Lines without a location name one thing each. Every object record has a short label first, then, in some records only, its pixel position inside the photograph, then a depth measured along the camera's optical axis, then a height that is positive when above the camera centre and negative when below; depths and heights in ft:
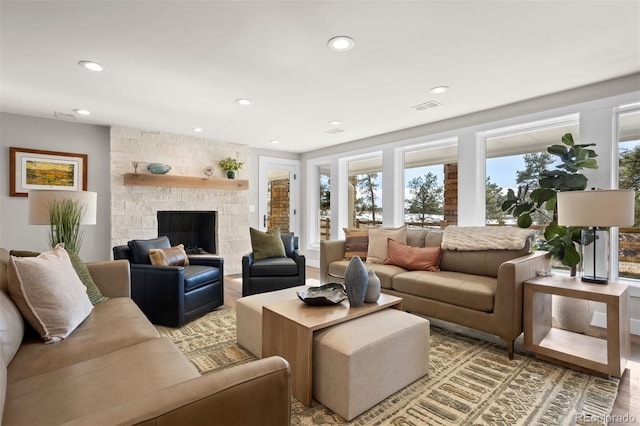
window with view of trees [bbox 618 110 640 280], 9.68 +1.08
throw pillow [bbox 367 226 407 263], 12.32 -1.10
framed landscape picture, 12.69 +1.71
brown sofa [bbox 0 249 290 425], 2.64 -2.01
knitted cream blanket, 9.66 -0.81
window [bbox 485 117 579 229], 11.46 +1.94
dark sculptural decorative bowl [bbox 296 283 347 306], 7.08 -1.89
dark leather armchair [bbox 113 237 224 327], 9.66 -2.34
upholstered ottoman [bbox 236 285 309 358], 7.78 -2.64
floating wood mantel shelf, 14.65 +1.52
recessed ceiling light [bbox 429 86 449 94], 10.03 +3.90
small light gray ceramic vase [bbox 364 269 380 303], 7.32 -1.76
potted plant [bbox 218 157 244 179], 17.56 +2.55
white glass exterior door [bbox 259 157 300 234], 19.66 +1.17
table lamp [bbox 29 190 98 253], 8.85 +0.02
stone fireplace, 14.61 +0.89
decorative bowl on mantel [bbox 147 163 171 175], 15.08 +2.06
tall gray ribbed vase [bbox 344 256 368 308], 7.00 -1.56
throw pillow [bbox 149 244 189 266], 10.43 -1.49
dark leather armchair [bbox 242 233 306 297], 12.21 -2.39
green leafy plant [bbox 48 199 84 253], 8.86 -0.20
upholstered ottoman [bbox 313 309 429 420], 5.51 -2.71
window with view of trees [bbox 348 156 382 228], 17.78 +1.15
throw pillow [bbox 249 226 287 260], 13.09 -1.35
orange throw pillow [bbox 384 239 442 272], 10.94 -1.56
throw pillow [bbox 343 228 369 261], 13.06 -1.30
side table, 6.76 -2.77
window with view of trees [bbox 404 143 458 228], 14.34 +1.24
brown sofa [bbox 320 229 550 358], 7.86 -2.05
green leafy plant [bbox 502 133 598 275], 9.19 +0.72
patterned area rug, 5.59 -3.55
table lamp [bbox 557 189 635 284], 7.25 +0.09
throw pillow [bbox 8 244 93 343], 4.98 -1.35
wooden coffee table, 5.90 -2.25
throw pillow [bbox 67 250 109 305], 6.74 -1.42
